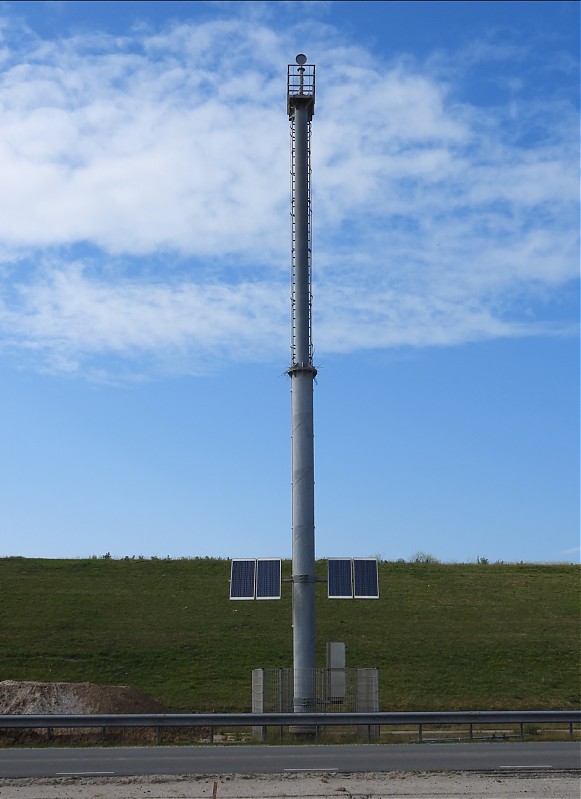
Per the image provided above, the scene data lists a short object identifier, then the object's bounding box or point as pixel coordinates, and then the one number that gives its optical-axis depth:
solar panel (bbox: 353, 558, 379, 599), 30.31
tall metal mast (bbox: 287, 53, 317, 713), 27.94
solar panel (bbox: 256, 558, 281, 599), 30.12
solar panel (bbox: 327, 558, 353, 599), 30.12
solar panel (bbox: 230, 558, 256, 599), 30.50
